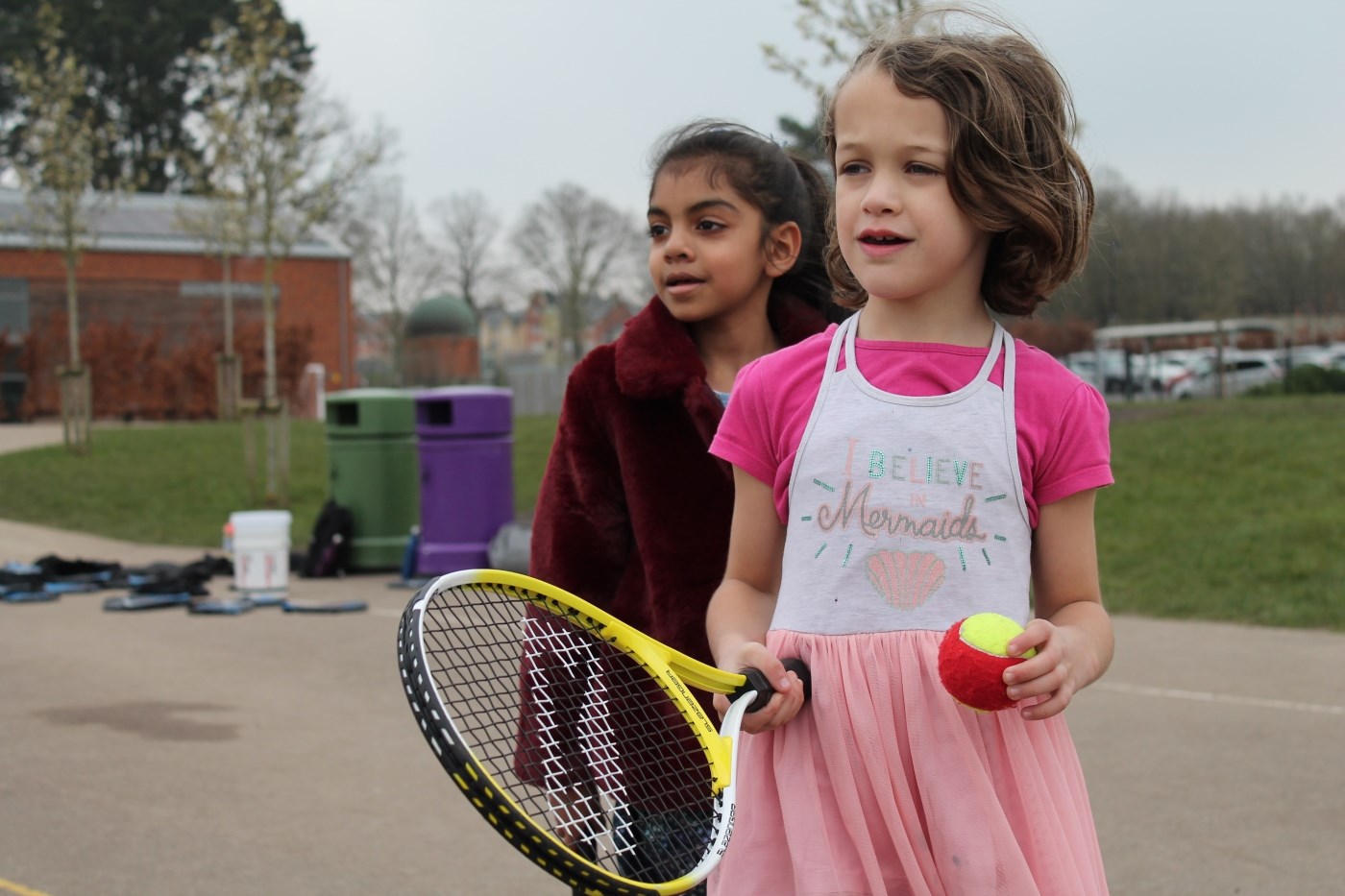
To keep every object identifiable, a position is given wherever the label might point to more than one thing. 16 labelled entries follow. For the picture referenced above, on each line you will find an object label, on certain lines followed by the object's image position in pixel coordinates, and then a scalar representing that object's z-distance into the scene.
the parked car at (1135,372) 36.16
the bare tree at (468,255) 58.25
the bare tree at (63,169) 21.78
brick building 35.19
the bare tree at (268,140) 19.89
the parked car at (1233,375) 33.78
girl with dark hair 2.86
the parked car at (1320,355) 37.06
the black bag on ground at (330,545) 11.27
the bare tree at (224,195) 19.80
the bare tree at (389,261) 54.53
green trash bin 11.56
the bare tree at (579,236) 55.81
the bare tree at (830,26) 12.71
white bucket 9.96
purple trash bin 10.71
